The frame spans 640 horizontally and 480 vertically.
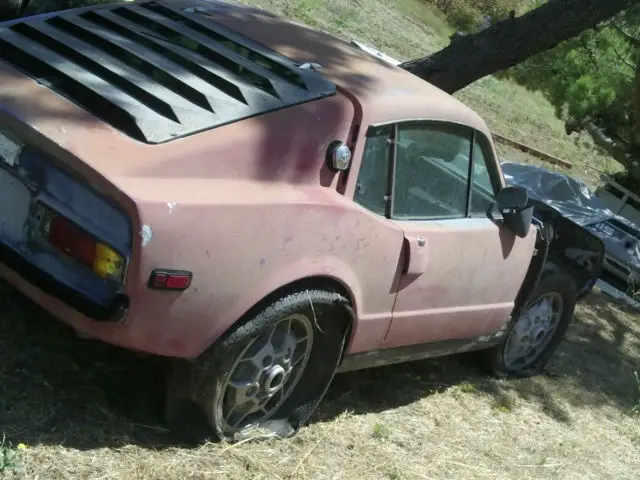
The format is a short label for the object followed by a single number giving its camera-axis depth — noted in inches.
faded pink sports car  144.7
